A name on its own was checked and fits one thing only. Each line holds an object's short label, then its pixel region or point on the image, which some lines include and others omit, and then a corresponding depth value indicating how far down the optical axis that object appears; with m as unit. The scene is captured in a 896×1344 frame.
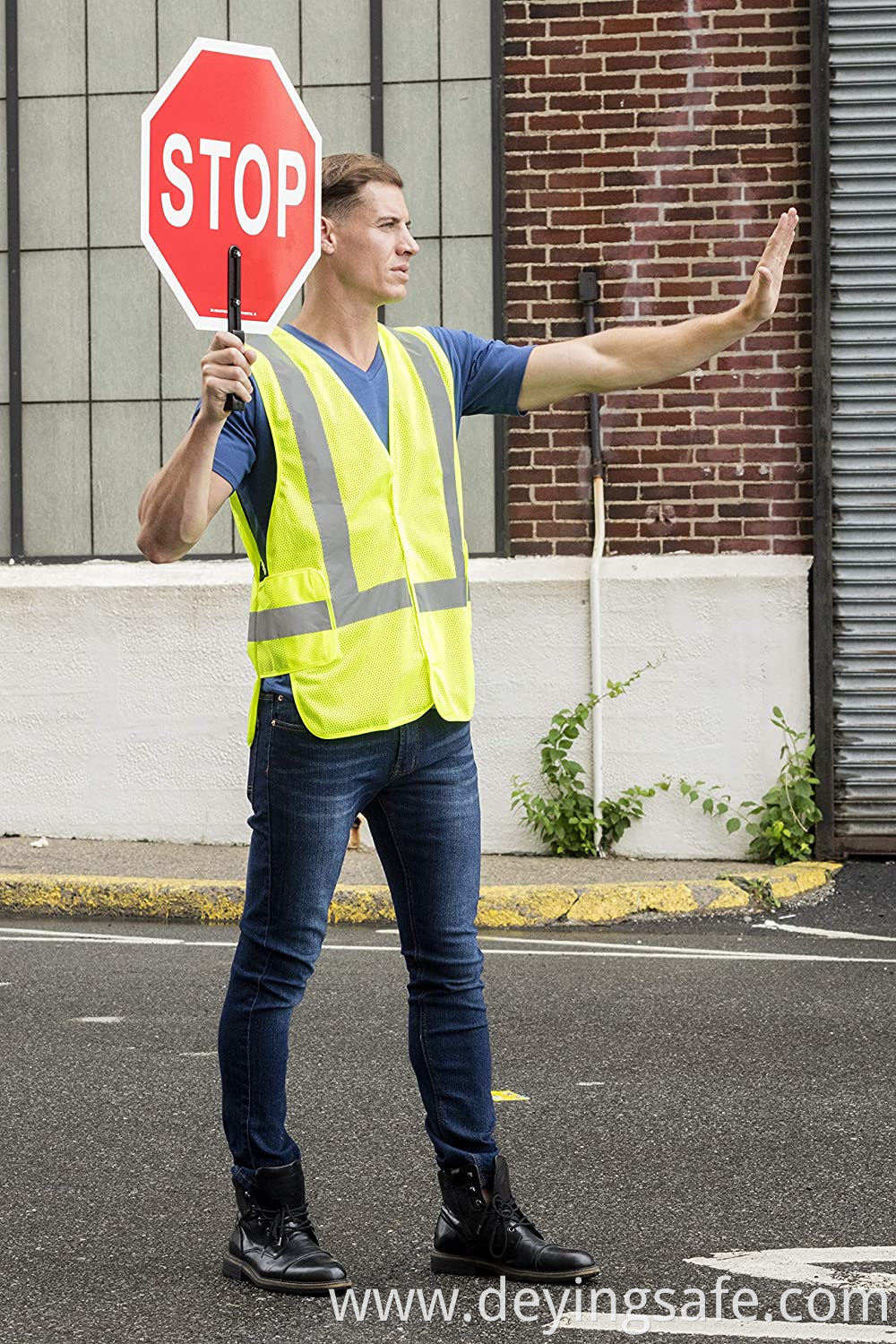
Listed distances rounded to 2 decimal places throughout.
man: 6.20
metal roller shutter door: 17.12
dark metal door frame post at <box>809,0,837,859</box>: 17.14
